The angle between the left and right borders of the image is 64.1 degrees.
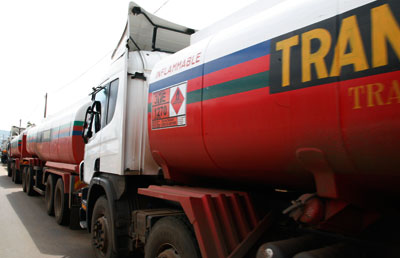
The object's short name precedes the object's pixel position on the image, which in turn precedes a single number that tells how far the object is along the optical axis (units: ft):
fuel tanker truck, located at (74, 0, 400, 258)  5.47
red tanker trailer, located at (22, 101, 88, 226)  25.46
